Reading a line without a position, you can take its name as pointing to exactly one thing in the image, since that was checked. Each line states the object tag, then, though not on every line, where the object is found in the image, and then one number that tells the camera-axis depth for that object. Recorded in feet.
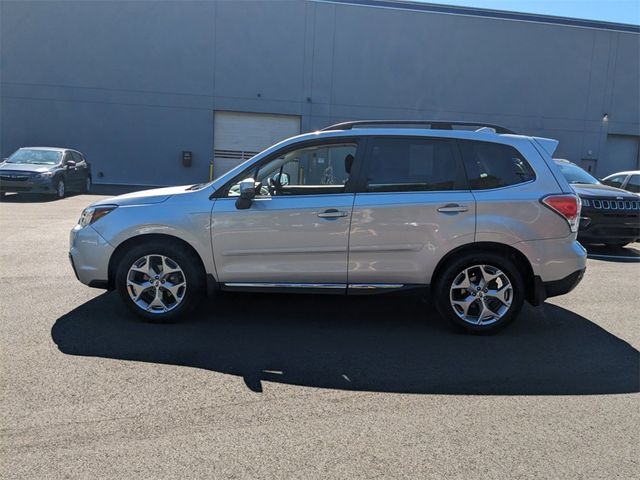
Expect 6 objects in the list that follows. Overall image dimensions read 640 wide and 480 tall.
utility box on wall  71.56
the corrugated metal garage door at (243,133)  73.05
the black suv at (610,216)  29.60
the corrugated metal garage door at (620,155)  81.56
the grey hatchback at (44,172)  48.26
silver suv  15.64
